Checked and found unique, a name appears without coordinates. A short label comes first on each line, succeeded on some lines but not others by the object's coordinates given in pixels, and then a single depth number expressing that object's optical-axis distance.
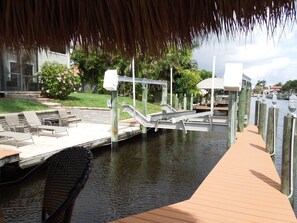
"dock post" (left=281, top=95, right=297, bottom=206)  4.83
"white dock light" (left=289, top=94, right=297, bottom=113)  5.28
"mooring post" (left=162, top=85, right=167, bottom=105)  16.03
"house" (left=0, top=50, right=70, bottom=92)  15.62
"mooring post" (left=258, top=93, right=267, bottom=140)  10.46
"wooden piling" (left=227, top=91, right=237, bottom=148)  8.96
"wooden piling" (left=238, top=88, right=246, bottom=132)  10.70
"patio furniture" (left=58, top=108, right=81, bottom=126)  12.88
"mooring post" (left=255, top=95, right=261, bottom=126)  13.53
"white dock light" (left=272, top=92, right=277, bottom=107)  8.25
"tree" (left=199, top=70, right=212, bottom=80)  43.45
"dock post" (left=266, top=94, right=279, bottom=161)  7.63
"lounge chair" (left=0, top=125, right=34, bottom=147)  8.20
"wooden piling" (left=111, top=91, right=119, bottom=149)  11.12
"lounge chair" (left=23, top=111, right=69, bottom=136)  10.28
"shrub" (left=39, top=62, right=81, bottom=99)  16.16
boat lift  10.43
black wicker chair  2.14
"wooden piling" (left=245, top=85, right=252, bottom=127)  13.52
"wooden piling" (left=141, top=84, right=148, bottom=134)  13.34
